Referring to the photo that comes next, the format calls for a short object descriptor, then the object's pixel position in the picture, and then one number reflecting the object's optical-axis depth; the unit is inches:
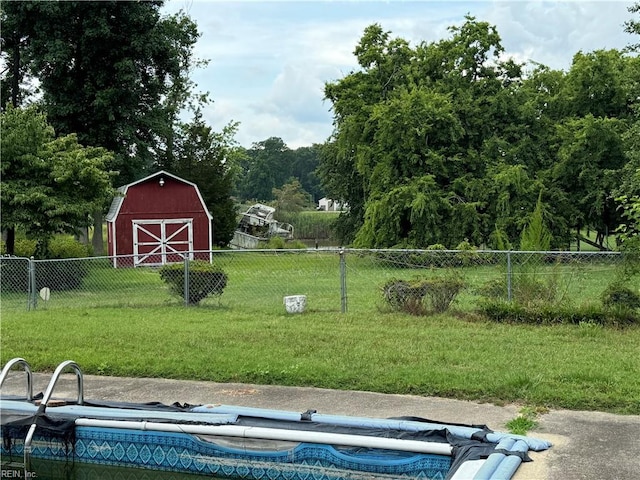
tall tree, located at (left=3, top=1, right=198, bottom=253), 1086.4
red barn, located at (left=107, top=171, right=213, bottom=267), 1054.4
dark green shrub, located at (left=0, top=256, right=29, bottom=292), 608.7
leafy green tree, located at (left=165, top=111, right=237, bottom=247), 1339.8
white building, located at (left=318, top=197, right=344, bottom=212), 3190.0
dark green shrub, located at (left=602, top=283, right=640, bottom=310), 375.9
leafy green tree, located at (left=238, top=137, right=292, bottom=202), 3469.5
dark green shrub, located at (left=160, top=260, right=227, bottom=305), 500.1
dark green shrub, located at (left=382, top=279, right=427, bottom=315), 424.8
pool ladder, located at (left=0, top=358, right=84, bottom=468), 198.8
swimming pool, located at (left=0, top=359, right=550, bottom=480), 172.9
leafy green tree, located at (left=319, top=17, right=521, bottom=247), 1074.1
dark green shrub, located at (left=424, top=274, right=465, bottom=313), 420.5
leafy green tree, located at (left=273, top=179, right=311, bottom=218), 2164.1
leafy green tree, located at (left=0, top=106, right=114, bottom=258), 684.1
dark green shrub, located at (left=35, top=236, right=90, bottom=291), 605.3
